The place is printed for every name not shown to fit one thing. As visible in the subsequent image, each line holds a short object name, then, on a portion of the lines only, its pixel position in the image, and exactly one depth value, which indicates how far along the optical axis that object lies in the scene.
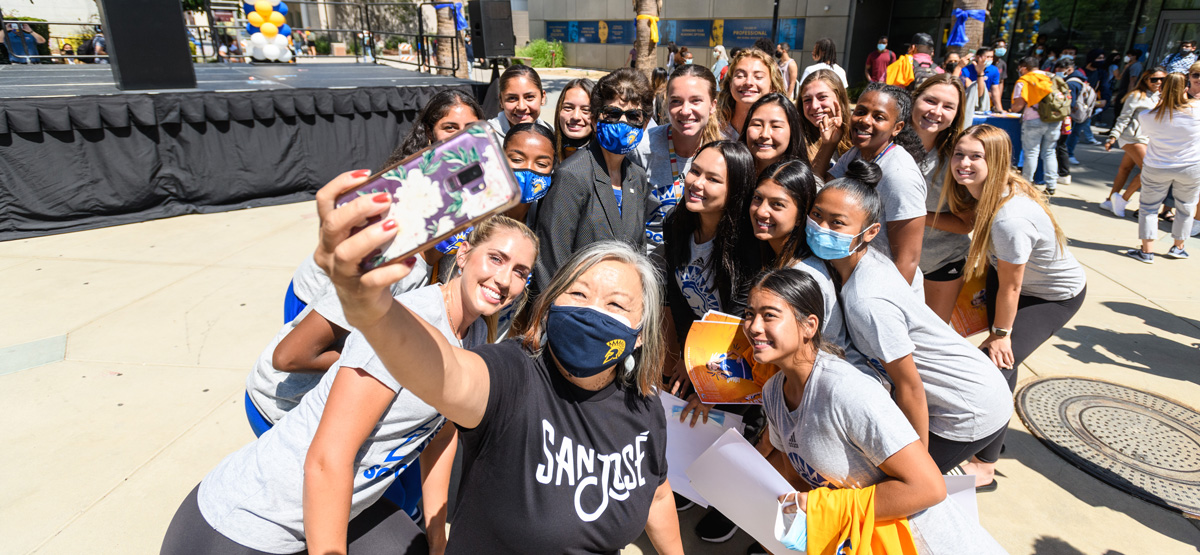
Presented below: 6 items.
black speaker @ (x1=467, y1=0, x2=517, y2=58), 11.06
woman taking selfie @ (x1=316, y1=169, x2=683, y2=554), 1.52
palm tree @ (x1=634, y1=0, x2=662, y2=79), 12.51
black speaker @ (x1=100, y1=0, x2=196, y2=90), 7.41
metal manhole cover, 3.08
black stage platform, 6.48
